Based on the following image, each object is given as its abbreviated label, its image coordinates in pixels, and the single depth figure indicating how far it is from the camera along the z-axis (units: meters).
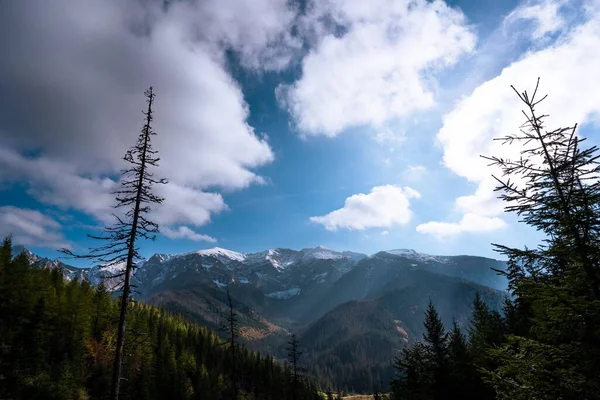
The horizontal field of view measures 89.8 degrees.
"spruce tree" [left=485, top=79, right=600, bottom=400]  8.30
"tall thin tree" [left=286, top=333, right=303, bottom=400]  38.22
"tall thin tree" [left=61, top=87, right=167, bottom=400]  15.92
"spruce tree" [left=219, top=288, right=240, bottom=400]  28.72
